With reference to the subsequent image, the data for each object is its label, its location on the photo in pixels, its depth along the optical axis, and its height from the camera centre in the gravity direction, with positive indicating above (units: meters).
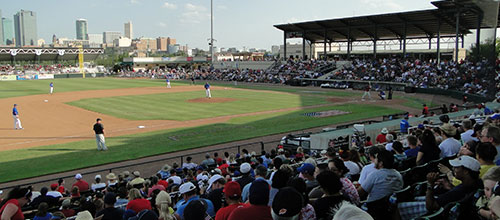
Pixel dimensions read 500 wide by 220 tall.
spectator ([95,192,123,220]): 5.95 -2.15
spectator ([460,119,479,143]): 9.55 -1.49
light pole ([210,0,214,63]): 75.94 +9.47
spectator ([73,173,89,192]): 10.97 -3.16
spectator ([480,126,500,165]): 7.39 -1.20
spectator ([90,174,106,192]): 10.74 -3.16
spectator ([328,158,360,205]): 5.15 -1.58
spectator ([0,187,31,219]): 6.29 -2.20
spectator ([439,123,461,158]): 7.88 -1.52
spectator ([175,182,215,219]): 5.88 -1.89
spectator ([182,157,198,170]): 12.73 -3.07
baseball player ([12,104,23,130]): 24.70 -3.11
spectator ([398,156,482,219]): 5.09 -1.51
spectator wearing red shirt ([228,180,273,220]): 4.22 -1.49
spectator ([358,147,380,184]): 6.06 -1.57
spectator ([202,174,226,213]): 6.39 -1.98
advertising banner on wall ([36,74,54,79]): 88.79 -0.41
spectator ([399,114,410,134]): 15.18 -2.07
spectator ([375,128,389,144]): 13.47 -2.28
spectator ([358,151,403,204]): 5.59 -1.57
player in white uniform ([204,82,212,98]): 39.26 -1.64
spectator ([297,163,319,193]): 6.22 -1.64
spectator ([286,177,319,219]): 4.31 -1.51
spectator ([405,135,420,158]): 8.26 -1.63
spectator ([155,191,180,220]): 5.05 -1.80
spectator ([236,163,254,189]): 7.18 -1.95
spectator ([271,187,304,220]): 3.92 -1.34
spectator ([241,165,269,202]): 6.67 -1.70
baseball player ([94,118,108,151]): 18.66 -3.09
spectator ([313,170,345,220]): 4.40 -1.41
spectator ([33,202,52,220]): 6.48 -2.35
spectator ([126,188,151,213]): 6.34 -2.14
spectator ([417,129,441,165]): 7.50 -1.49
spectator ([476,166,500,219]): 4.60 -1.34
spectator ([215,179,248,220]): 4.85 -1.53
